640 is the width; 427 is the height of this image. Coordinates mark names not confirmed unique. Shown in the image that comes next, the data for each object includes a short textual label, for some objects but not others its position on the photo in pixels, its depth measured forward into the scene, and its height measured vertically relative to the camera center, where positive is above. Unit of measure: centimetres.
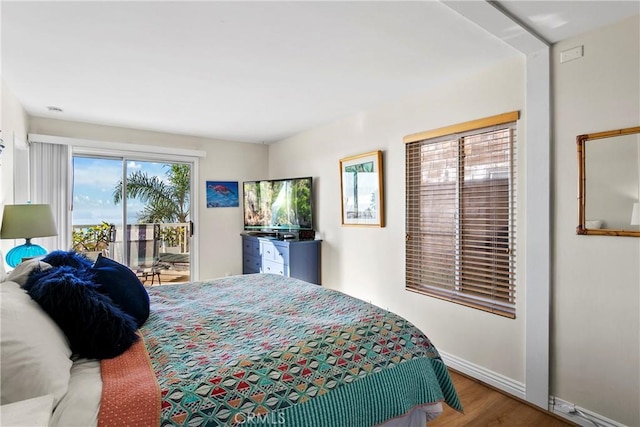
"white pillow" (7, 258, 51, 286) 138 -25
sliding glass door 409 +3
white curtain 364 +37
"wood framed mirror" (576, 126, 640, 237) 180 +18
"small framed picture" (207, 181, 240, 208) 491 +32
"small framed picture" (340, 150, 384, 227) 335 +28
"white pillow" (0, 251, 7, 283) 140 -27
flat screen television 431 +15
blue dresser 399 -56
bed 104 -59
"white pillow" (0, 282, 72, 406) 93 -44
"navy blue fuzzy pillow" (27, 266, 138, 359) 126 -40
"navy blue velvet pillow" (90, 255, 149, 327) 158 -37
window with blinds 239 +1
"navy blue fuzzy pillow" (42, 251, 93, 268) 160 -23
